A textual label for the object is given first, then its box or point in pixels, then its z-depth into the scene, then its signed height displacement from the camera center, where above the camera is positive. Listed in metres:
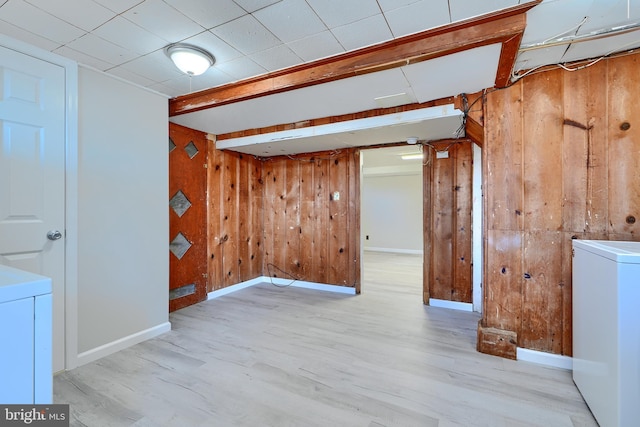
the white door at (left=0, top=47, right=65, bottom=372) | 1.81 +0.29
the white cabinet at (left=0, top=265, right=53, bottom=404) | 0.70 -0.33
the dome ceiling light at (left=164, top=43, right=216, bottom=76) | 1.88 +1.07
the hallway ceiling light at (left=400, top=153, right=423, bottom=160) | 5.03 +1.07
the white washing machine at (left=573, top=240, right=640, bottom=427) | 1.33 -0.61
